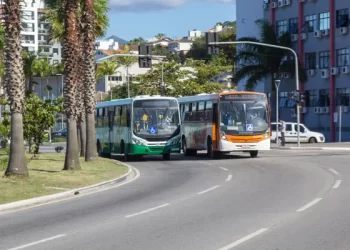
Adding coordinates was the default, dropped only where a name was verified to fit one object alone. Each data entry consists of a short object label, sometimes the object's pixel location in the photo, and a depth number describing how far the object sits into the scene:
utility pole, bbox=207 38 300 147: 44.34
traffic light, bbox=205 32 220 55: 44.50
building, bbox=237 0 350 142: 69.94
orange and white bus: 39.91
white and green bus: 40.69
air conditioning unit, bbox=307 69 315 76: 73.41
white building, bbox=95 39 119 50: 191.60
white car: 63.97
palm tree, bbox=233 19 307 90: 73.19
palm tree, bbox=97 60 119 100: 88.69
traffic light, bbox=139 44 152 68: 47.34
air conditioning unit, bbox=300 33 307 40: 74.14
